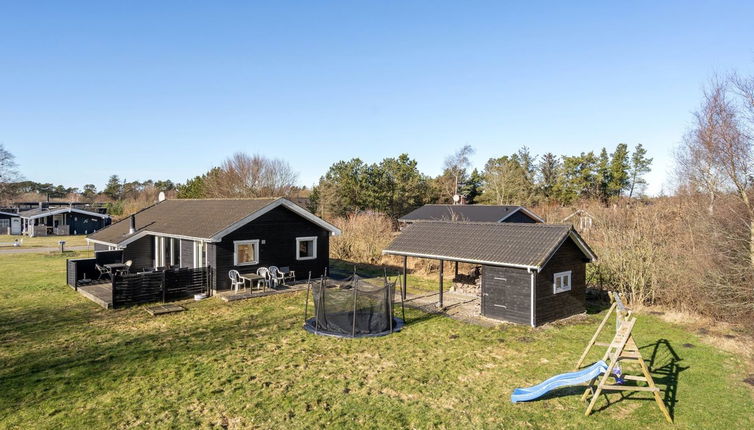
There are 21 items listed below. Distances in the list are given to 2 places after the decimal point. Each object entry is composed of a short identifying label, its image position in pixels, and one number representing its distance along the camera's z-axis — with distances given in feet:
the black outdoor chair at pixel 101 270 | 61.94
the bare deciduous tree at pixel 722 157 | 43.73
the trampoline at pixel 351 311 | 39.99
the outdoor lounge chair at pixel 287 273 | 62.80
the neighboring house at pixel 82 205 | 187.32
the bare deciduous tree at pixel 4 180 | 199.00
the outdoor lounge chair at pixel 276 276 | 59.88
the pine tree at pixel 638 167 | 190.29
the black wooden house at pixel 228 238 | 57.52
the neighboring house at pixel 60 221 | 150.51
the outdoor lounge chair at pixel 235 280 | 56.54
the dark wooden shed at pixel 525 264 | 43.55
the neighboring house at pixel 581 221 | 71.28
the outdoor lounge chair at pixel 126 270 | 61.28
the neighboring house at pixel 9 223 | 161.48
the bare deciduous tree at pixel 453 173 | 194.08
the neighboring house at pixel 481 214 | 110.57
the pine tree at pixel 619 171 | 181.16
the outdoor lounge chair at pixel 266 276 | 57.97
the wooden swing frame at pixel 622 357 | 24.50
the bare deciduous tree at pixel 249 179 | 163.94
